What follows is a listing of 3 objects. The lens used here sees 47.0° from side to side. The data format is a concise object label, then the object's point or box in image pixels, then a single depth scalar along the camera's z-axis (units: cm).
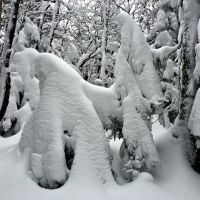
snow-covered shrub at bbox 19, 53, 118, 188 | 390
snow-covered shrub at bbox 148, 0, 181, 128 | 534
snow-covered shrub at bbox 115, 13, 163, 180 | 441
